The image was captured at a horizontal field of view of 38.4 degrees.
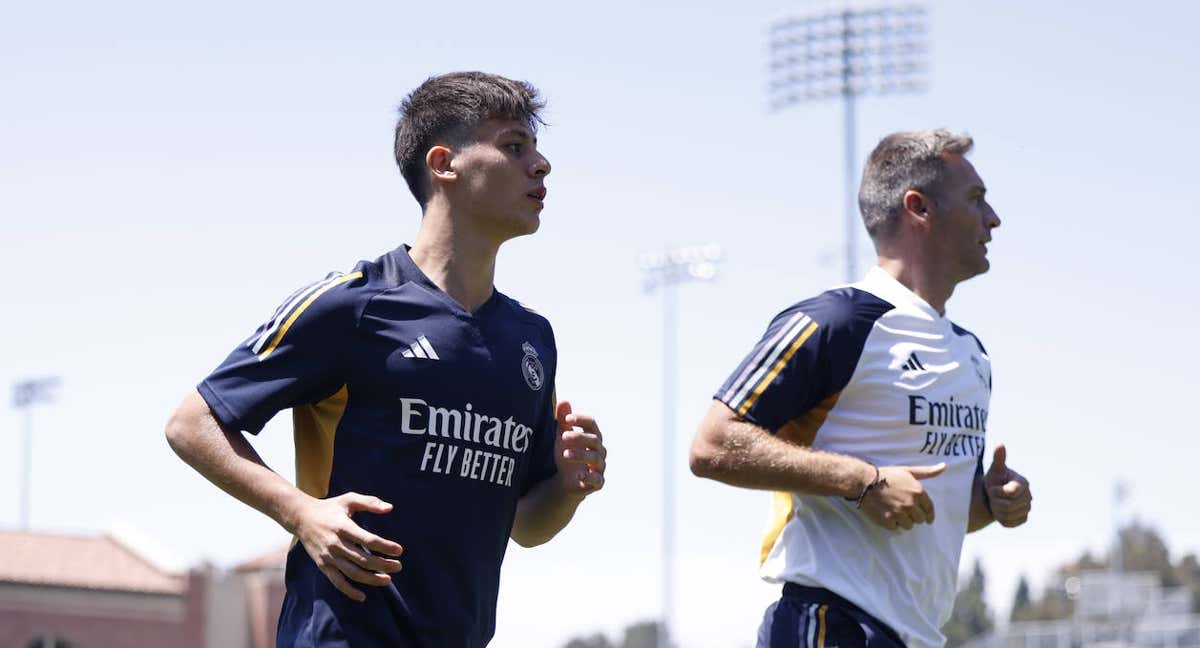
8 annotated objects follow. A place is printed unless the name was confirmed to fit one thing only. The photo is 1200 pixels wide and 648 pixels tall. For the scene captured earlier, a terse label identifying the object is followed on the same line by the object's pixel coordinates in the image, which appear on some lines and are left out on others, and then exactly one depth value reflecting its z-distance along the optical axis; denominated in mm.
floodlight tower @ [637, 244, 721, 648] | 48250
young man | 4418
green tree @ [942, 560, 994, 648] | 93875
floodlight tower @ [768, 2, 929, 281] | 35188
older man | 5375
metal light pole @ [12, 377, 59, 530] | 63375
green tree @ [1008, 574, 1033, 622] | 95062
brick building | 54656
